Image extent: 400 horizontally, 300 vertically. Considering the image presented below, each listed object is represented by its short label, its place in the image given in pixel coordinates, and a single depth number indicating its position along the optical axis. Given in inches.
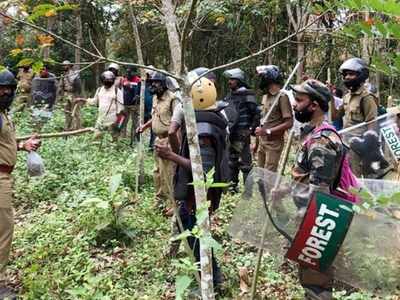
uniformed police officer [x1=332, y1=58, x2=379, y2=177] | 202.1
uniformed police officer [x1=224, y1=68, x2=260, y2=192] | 267.4
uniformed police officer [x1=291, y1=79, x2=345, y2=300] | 120.8
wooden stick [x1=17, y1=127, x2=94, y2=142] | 184.6
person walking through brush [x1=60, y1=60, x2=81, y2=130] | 445.1
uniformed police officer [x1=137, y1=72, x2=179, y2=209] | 253.3
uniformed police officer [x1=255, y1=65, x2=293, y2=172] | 236.1
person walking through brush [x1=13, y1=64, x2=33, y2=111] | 508.5
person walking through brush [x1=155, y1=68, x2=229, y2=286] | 150.5
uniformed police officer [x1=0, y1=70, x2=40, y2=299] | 174.7
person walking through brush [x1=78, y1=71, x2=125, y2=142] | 379.9
